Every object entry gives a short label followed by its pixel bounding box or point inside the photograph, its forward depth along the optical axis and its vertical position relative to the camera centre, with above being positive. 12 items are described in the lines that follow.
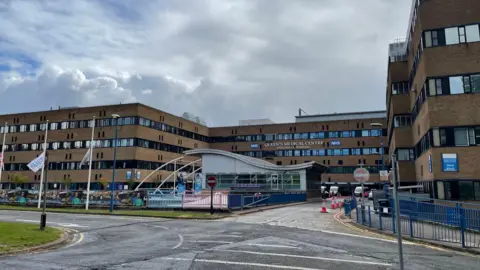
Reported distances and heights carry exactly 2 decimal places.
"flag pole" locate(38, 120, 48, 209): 37.77 -1.10
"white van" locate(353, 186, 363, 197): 70.11 -0.69
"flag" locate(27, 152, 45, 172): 29.09 +1.76
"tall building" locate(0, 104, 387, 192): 65.94 +8.91
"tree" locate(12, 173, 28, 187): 66.18 +1.37
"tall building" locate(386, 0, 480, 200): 26.16 +6.60
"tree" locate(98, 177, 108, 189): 61.67 +0.83
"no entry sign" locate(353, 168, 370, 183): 20.55 +0.68
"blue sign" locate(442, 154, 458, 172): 26.33 +1.72
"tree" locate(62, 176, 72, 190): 66.31 +0.87
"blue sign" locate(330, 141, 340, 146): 82.81 +9.59
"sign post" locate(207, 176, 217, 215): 27.61 +0.42
